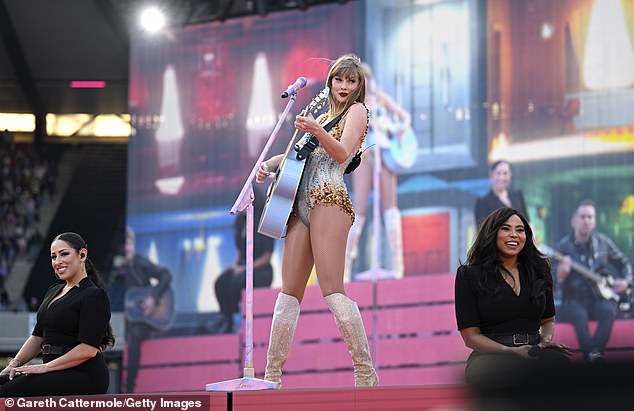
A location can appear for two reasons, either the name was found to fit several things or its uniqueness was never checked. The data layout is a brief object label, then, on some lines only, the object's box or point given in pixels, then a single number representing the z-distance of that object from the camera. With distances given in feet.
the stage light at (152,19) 80.38
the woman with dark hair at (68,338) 24.59
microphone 24.49
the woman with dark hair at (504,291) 22.90
